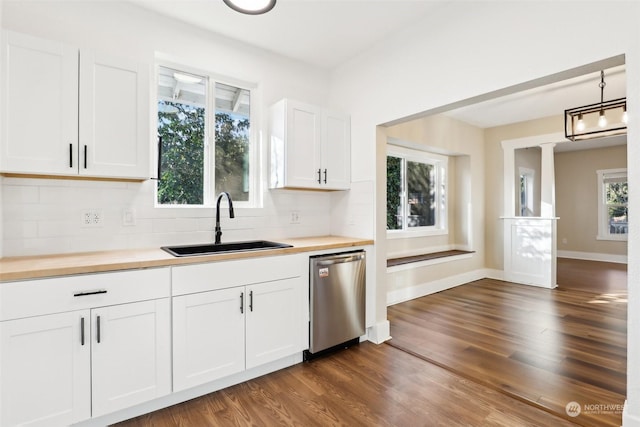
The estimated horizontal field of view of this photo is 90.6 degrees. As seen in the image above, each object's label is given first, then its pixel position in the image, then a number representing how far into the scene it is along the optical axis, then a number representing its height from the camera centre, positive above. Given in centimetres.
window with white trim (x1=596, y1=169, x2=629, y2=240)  717 +24
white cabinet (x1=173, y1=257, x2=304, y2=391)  198 -74
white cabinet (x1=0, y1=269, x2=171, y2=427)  154 -70
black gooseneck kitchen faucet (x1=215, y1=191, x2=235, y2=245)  258 -8
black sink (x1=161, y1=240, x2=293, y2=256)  242 -26
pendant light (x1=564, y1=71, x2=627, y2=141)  319 +108
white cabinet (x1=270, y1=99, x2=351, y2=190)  287 +65
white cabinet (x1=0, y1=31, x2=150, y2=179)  179 +64
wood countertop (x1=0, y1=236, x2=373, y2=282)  158 -26
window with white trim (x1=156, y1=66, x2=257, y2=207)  265 +69
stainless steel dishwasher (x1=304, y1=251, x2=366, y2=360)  257 -72
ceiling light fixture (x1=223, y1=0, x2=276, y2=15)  198 +134
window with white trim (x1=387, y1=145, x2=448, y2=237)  477 +37
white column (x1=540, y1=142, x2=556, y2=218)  492 +49
